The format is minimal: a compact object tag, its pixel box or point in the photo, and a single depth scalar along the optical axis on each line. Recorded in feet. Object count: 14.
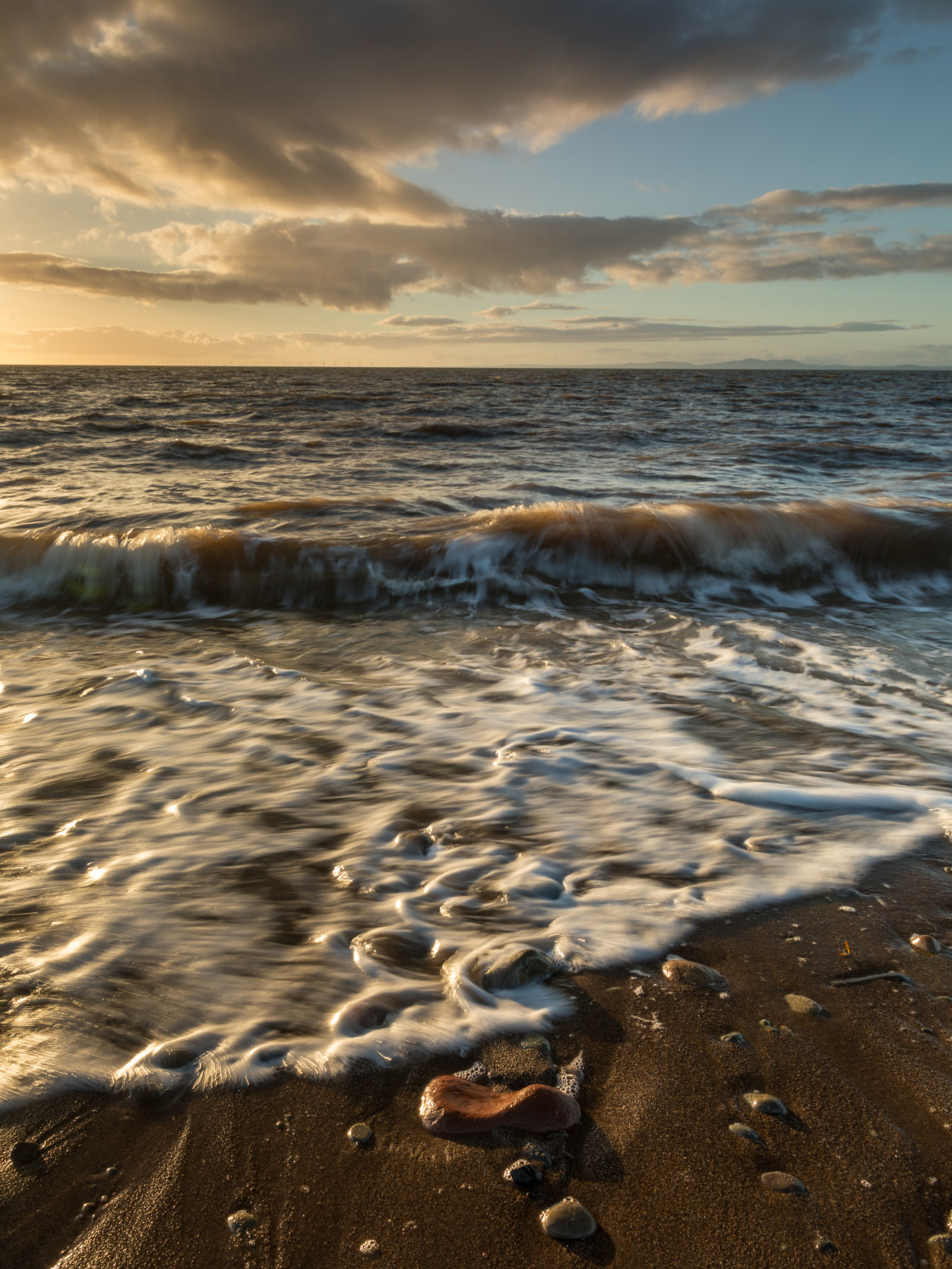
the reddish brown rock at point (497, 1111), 4.48
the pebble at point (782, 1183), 4.10
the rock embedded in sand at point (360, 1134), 4.45
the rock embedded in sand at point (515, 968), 5.80
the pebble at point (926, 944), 6.15
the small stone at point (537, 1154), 4.27
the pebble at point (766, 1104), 4.61
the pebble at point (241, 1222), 3.94
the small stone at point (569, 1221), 3.87
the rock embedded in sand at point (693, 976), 5.79
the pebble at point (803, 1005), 5.49
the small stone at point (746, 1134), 4.41
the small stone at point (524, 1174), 4.15
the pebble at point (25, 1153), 4.27
